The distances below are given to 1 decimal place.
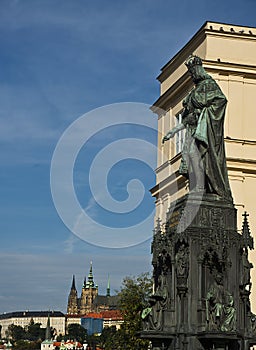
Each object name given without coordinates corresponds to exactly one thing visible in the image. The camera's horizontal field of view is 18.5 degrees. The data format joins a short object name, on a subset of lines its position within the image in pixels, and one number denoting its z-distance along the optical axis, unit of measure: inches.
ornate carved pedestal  551.5
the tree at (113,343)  1589.8
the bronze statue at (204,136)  591.2
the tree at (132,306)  1487.5
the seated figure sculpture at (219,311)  548.1
